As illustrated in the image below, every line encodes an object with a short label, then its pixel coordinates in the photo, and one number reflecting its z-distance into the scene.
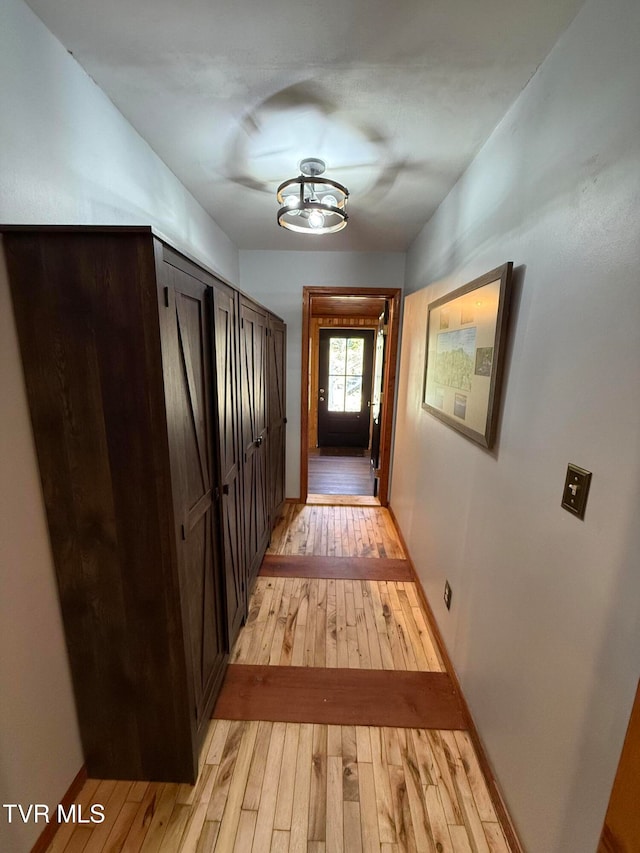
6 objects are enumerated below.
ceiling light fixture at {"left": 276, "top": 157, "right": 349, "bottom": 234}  1.66
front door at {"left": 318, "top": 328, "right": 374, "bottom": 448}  5.82
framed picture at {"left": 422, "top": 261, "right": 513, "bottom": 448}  1.29
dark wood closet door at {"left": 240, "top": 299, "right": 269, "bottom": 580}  1.88
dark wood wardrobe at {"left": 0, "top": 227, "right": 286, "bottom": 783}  0.93
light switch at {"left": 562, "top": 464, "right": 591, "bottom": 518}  0.86
